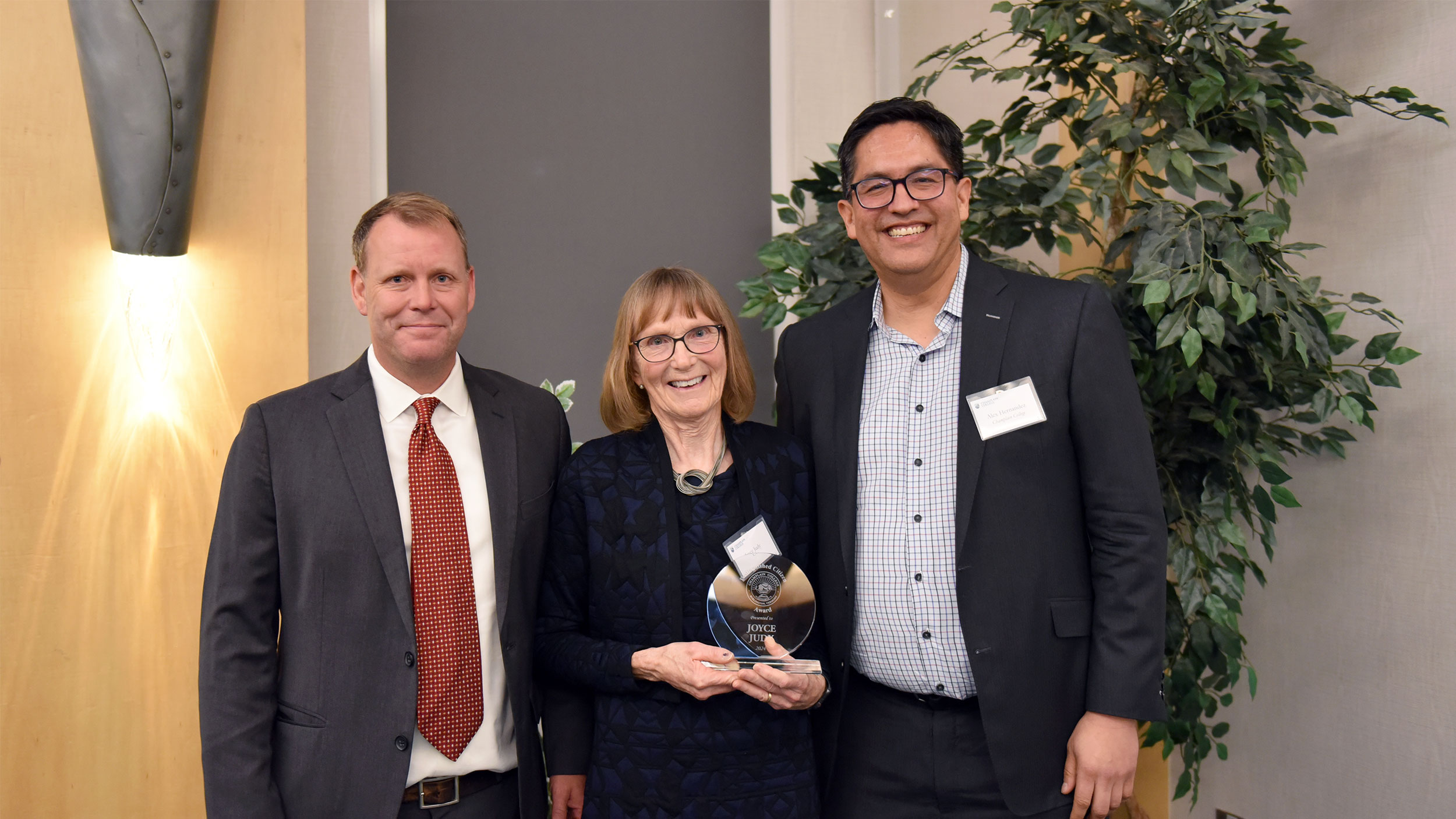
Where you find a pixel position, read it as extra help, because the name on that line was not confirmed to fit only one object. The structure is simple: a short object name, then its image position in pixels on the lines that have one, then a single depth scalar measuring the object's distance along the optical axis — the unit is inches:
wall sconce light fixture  82.8
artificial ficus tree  77.9
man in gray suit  60.7
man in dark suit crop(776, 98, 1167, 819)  65.7
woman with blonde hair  62.9
